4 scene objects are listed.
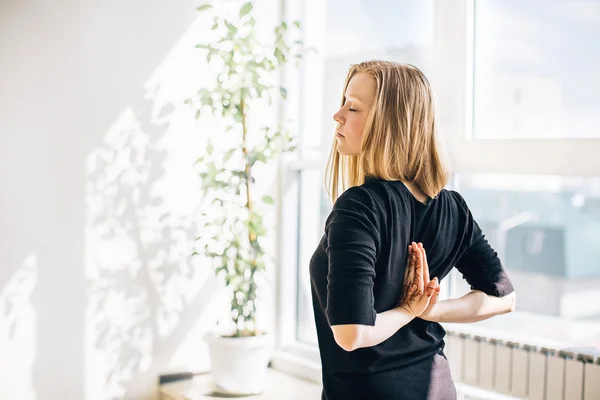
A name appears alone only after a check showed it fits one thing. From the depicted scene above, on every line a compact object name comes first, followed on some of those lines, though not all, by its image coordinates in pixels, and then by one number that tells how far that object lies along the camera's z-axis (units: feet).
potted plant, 8.48
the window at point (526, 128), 6.64
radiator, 6.32
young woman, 4.18
